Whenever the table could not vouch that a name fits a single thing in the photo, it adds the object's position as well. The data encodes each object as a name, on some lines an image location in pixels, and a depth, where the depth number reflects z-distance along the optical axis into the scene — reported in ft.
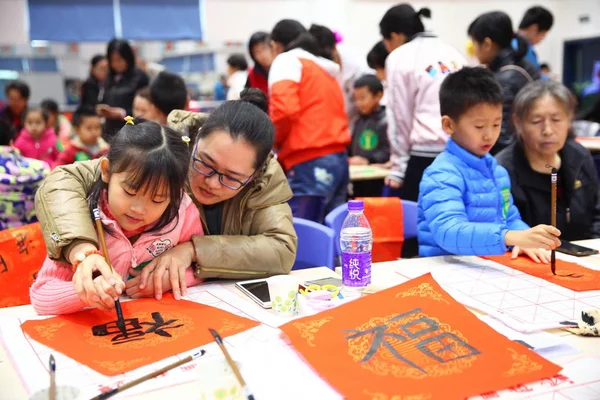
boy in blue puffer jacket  5.65
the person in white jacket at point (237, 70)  18.07
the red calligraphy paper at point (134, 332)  3.41
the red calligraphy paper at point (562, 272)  4.69
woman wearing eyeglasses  4.40
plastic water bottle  4.64
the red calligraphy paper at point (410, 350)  3.03
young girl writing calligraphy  4.06
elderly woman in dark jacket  7.20
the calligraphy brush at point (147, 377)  2.93
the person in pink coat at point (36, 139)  16.81
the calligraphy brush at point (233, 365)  2.91
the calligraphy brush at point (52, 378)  2.92
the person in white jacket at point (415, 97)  9.60
